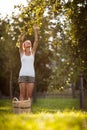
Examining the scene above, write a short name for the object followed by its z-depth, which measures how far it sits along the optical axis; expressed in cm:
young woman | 1210
